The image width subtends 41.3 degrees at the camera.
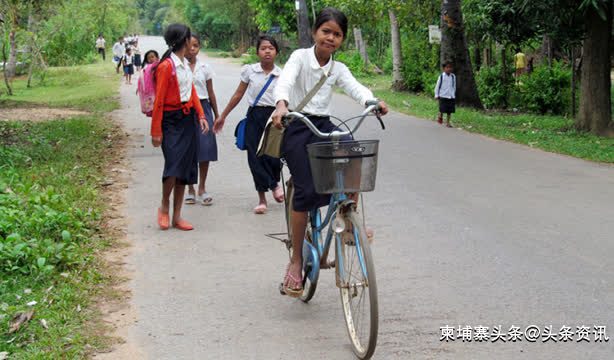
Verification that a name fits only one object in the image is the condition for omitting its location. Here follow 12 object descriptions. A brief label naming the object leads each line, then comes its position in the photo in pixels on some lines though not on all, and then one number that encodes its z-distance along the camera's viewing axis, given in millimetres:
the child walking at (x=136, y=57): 36875
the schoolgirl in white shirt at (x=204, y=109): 9164
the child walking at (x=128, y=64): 32188
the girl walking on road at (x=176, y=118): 7531
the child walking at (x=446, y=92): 17188
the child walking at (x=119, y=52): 37281
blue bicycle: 4340
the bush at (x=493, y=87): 22812
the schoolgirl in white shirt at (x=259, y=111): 8484
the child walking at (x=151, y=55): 12102
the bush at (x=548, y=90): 20719
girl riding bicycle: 5023
